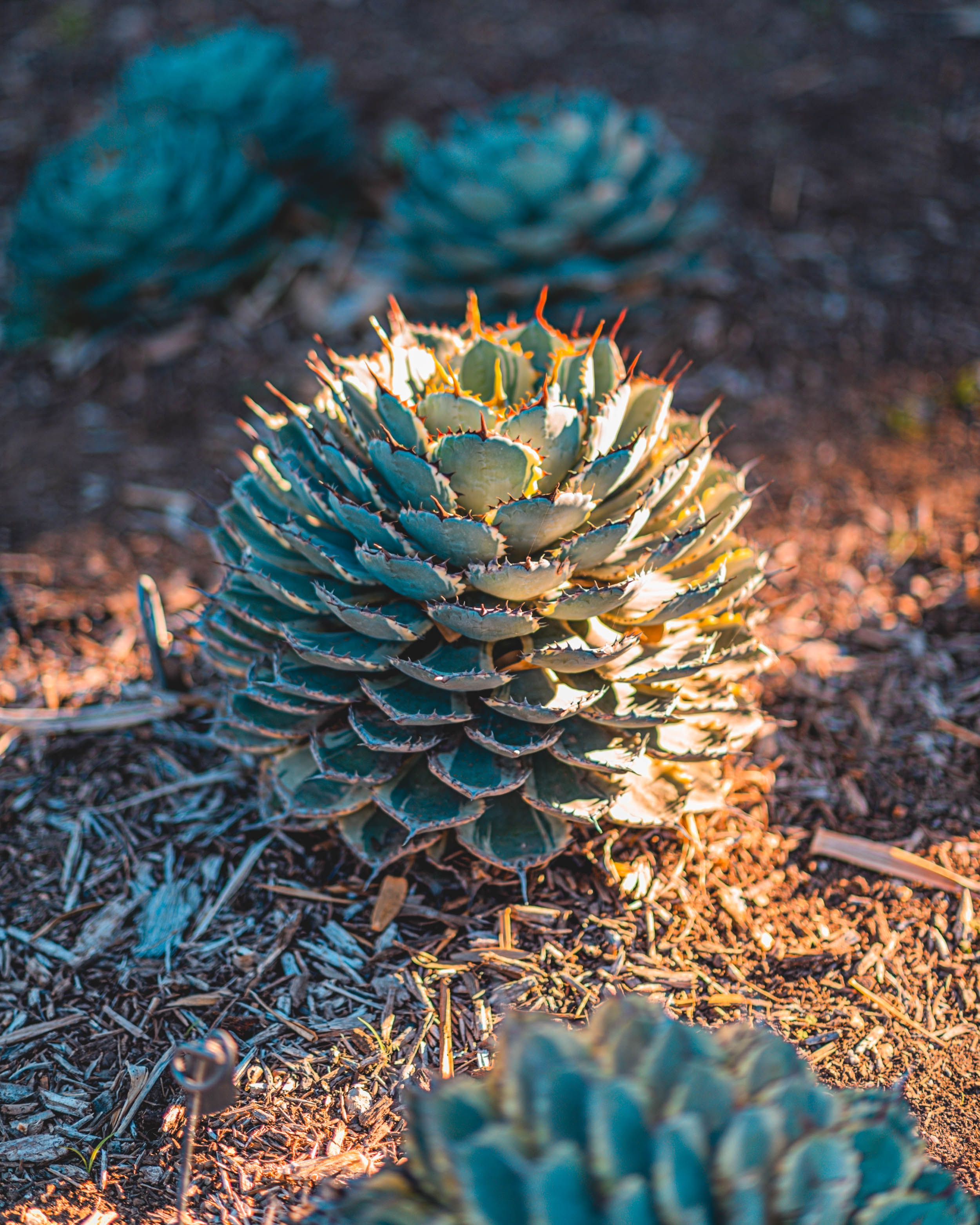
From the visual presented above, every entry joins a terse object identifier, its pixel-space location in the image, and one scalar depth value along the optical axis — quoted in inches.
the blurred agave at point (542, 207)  82.2
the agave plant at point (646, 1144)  47.3
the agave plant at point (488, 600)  63.9
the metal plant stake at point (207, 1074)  56.5
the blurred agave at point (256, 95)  88.9
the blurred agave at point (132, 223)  84.1
